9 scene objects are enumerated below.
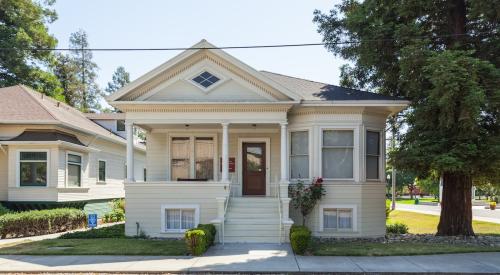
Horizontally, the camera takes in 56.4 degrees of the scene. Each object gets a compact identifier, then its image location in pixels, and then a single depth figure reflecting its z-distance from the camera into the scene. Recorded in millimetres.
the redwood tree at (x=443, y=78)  13367
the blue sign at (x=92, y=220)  17906
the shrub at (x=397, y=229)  18703
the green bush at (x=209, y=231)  12705
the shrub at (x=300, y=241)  11984
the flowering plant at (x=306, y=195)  15539
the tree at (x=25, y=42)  31703
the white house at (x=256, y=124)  15500
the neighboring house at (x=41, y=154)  18531
